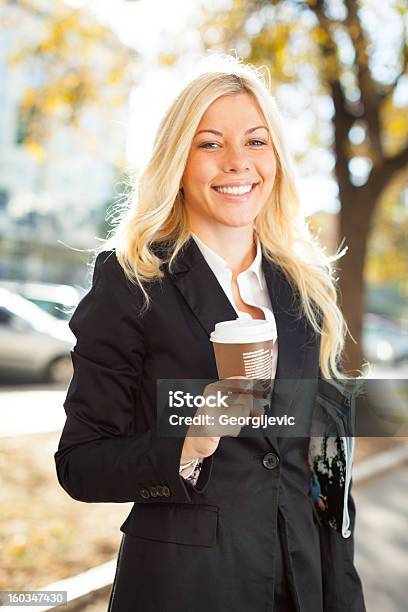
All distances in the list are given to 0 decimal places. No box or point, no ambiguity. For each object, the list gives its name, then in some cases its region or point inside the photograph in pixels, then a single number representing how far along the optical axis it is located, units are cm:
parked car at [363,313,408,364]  2270
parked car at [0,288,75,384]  1167
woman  180
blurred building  3116
